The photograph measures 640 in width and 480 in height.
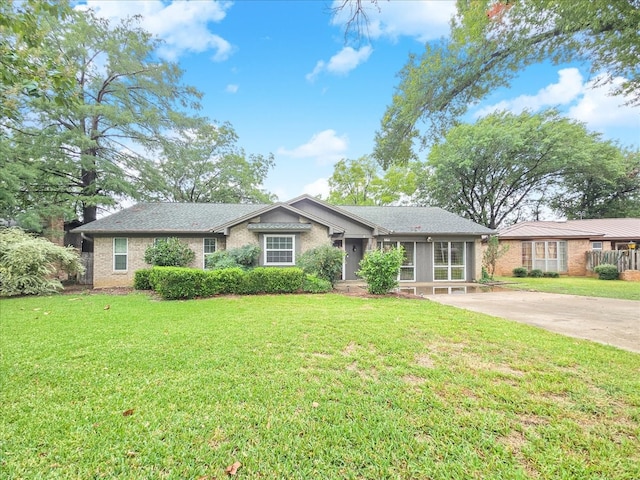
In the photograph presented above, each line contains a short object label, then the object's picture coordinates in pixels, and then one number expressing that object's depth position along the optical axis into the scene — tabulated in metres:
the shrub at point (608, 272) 17.44
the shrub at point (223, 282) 10.70
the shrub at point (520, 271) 19.69
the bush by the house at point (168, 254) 13.41
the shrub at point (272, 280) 11.34
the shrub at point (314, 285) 11.81
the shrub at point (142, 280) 12.79
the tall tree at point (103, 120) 15.53
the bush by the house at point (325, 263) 12.39
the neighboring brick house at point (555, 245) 19.81
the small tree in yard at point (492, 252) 16.78
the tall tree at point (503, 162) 24.72
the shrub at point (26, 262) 11.05
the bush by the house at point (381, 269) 10.82
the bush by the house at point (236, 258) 12.66
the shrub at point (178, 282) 10.03
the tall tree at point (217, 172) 23.00
